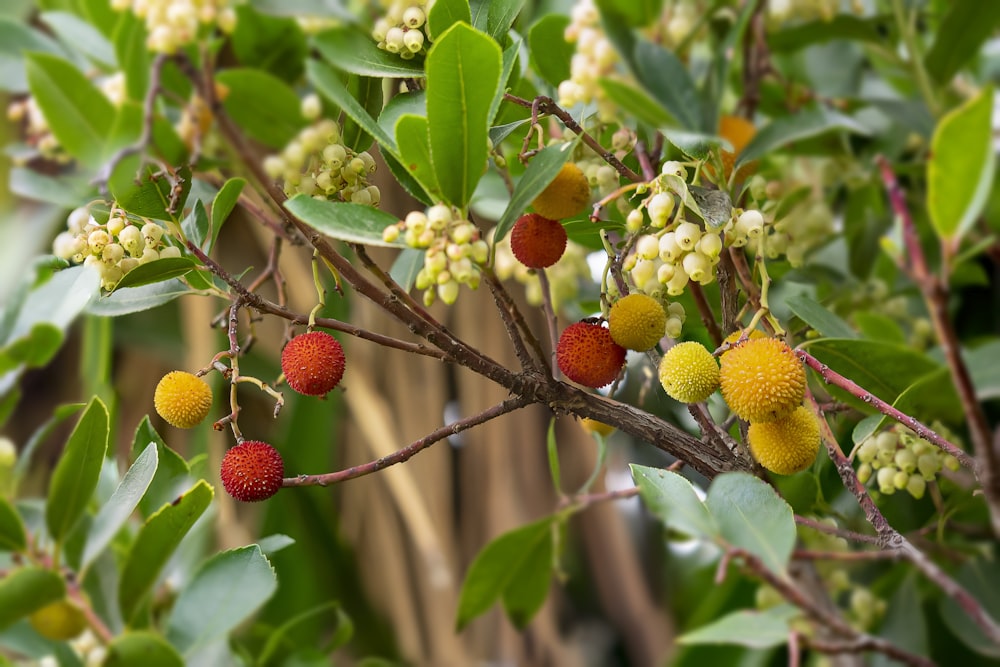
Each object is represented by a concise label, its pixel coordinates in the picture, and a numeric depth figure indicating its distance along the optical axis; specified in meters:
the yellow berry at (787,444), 0.78
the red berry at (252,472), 0.80
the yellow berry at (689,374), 0.78
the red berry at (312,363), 0.80
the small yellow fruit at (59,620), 0.85
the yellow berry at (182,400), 0.81
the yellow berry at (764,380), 0.77
